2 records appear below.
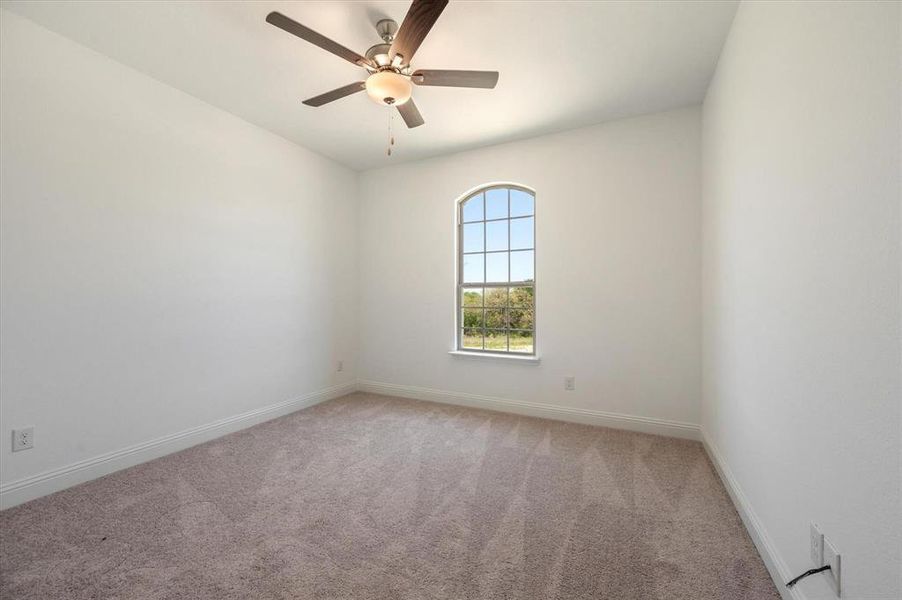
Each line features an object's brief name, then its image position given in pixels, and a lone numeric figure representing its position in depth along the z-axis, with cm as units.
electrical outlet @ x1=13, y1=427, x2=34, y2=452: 206
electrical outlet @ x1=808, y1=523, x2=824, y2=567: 117
